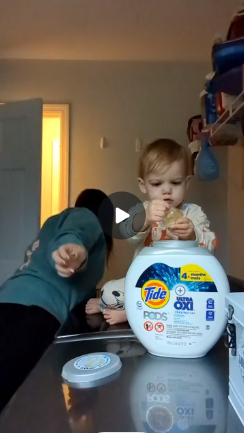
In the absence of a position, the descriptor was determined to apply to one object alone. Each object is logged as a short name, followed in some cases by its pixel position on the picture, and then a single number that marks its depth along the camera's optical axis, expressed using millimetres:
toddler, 847
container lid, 502
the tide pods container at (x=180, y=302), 578
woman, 810
